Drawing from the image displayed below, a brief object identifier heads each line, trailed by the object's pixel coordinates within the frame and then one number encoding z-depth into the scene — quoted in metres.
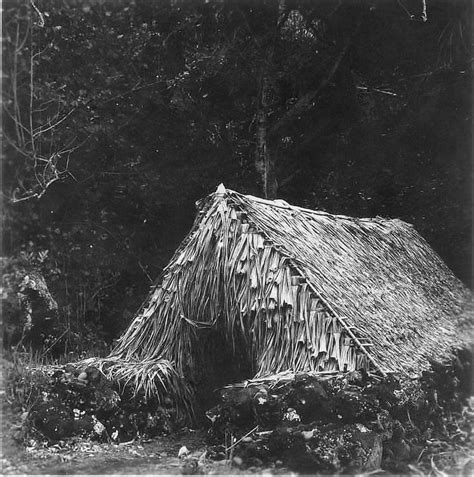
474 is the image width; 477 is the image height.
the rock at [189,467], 4.91
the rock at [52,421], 5.64
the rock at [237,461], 4.85
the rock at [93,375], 6.01
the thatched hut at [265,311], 5.66
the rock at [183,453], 5.29
